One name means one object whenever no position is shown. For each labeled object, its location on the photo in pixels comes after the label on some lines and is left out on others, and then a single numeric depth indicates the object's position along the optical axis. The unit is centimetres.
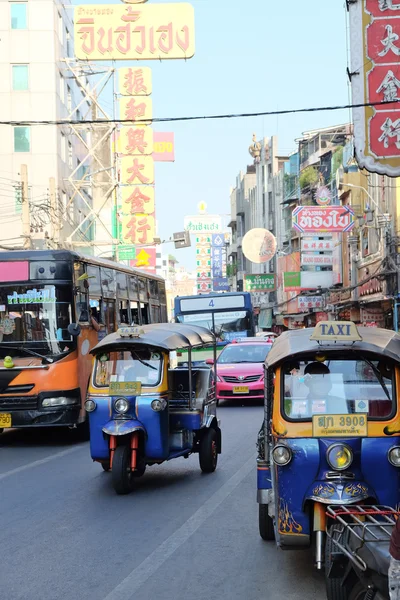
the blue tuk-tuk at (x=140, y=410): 1054
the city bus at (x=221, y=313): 3111
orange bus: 1520
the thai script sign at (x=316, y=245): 4697
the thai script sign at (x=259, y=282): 6719
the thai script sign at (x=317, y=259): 4778
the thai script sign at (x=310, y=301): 5403
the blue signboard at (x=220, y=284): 9688
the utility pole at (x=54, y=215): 3498
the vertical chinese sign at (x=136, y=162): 4025
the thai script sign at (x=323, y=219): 3928
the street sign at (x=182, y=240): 4103
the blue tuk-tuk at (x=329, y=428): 632
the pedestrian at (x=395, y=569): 399
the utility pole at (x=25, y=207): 3118
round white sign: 5425
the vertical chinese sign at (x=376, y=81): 1872
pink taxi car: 2184
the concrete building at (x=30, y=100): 4756
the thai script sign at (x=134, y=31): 4206
